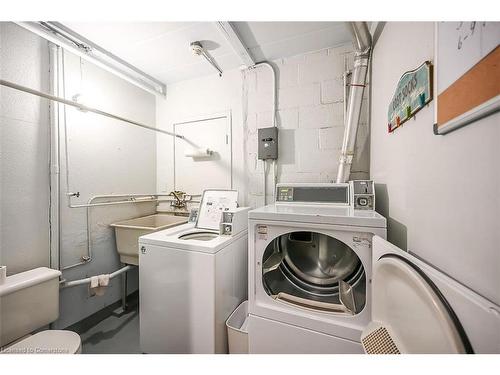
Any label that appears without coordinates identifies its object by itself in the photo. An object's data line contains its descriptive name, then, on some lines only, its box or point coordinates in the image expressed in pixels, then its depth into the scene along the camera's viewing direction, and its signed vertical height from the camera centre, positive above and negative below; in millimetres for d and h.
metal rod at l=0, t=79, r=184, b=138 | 932 +524
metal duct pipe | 1314 +650
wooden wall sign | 689 +388
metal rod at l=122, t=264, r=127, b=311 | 1802 -1027
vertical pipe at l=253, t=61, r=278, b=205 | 1789 +770
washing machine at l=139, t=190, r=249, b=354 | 1156 -683
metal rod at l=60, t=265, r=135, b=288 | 1391 -733
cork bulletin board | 436 +299
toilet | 975 -736
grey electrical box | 1752 +394
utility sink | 1659 -480
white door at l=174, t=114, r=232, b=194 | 2000 +320
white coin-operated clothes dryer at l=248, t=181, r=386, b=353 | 910 -518
